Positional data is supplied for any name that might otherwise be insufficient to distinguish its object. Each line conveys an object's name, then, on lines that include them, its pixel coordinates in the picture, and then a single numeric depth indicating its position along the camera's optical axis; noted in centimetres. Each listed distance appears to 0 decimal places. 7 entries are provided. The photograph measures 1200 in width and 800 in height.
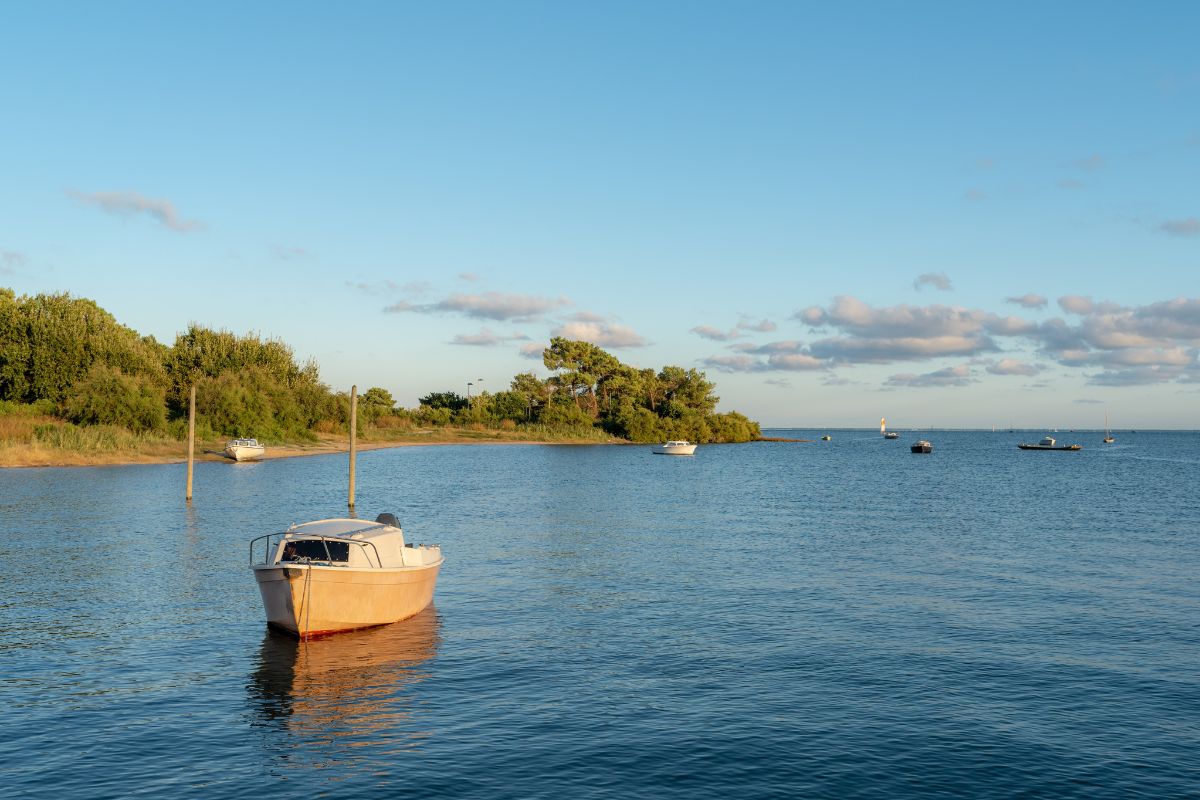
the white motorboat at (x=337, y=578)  2436
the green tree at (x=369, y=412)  17805
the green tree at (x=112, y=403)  10569
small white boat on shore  10769
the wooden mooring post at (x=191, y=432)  6395
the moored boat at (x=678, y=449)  15812
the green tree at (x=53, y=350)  11194
